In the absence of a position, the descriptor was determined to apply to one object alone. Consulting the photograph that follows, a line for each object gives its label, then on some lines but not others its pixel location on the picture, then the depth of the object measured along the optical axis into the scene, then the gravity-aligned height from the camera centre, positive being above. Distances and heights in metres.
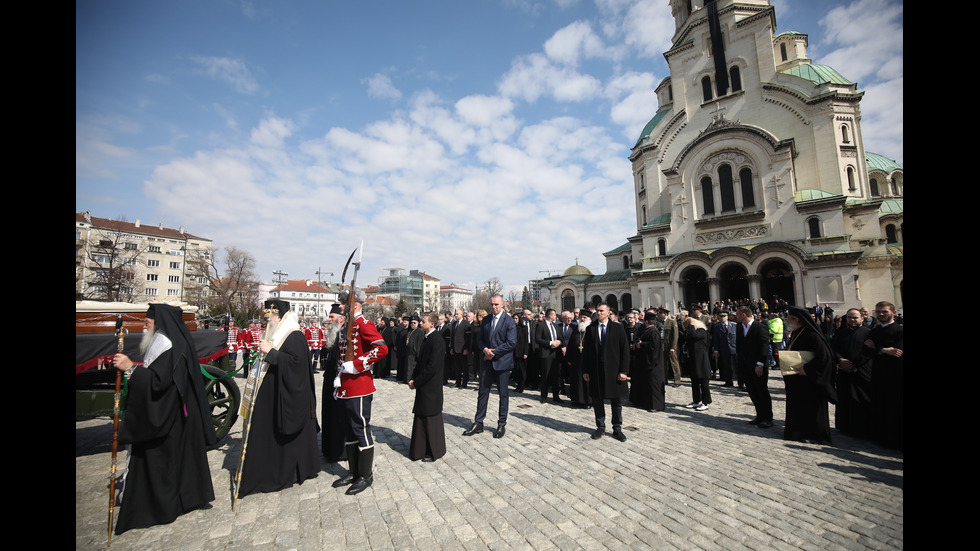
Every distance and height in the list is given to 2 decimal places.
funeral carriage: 4.93 -0.52
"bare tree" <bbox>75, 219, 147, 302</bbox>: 29.20 +3.95
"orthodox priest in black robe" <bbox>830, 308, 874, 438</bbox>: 5.52 -1.66
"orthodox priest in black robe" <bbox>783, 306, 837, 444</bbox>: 5.36 -1.63
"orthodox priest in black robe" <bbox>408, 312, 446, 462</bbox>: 4.98 -1.41
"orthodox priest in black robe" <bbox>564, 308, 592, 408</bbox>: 7.97 -1.62
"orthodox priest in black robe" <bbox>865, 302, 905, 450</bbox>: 4.98 -1.37
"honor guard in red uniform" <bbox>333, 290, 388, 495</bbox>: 4.15 -0.96
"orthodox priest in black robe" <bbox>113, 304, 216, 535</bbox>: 3.36 -1.01
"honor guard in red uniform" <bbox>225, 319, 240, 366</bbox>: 12.19 -0.75
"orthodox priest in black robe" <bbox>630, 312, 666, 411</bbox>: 7.59 -1.68
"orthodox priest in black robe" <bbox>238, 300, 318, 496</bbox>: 4.02 -1.18
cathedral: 26.06 +8.09
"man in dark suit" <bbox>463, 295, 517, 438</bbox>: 6.06 -0.90
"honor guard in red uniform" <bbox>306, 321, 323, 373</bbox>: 13.06 -0.91
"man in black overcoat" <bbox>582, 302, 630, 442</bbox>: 5.84 -1.14
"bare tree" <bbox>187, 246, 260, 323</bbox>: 38.81 +3.90
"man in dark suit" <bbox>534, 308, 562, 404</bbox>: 8.51 -1.30
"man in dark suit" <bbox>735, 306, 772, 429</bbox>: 6.19 -1.43
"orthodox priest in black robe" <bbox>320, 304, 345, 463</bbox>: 4.92 -1.45
